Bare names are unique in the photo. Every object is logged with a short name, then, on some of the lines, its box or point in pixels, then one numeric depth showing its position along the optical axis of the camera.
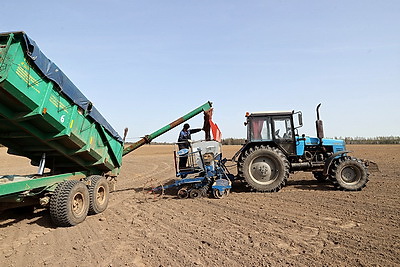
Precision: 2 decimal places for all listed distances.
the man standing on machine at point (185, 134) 9.41
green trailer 4.21
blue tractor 7.86
